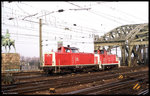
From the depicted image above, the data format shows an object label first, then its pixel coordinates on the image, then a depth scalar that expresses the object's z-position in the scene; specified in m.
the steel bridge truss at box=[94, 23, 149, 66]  42.66
